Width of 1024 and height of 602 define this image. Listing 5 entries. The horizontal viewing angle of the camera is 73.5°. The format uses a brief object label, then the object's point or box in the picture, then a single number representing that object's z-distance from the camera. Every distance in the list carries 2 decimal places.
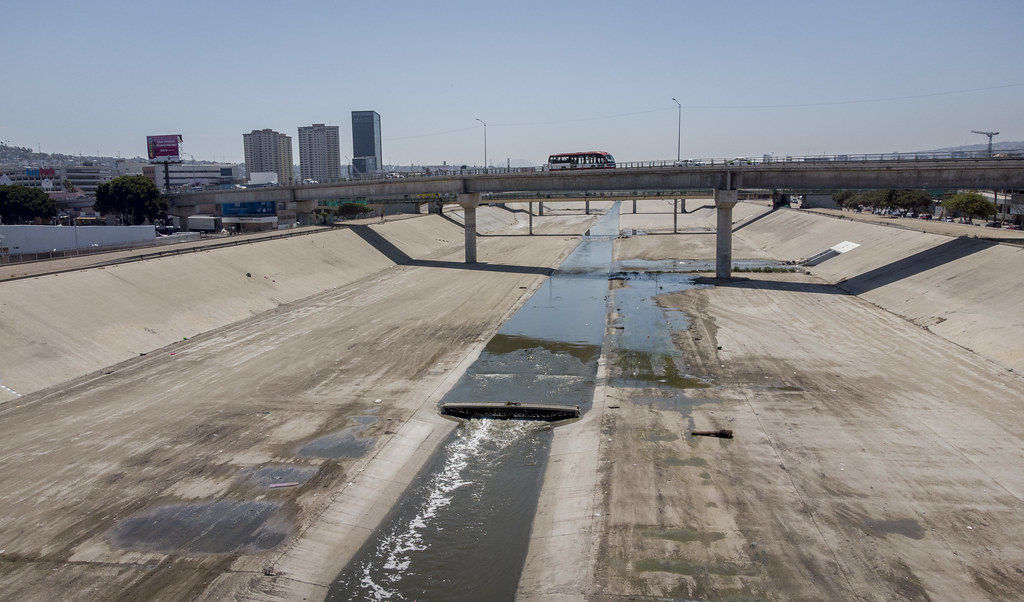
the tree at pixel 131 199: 98.50
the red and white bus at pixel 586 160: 97.89
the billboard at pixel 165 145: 146.25
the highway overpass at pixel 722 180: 61.41
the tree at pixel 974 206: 83.31
